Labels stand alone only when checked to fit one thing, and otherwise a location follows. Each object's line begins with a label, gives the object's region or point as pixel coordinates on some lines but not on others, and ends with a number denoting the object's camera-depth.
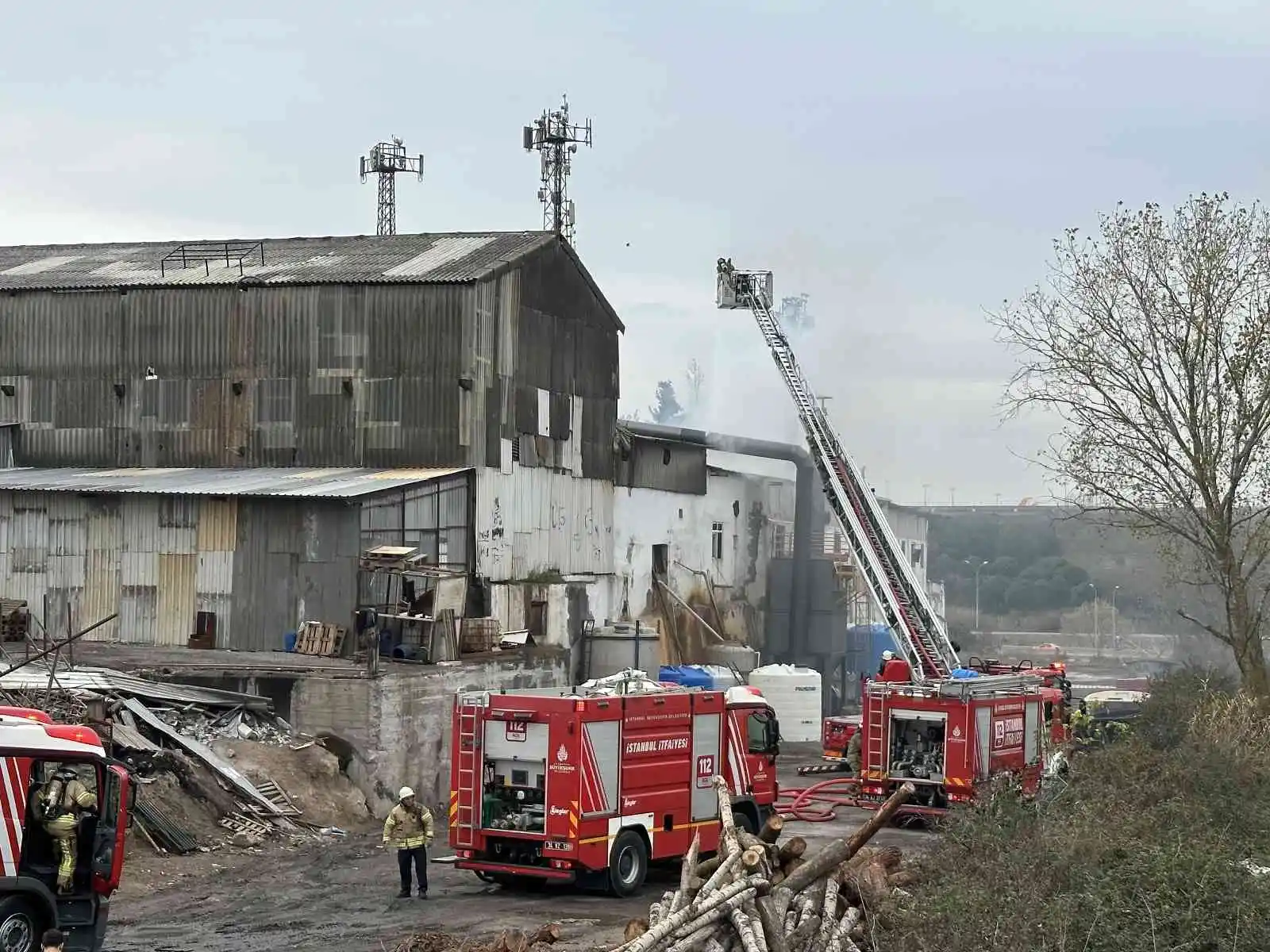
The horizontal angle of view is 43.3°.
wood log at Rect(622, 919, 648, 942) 15.30
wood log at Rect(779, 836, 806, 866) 17.14
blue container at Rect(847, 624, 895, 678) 56.12
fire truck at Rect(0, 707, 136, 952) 15.42
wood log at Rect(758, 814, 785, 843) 17.70
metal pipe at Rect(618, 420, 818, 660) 53.03
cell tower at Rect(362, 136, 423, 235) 68.12
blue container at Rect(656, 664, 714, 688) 40.69
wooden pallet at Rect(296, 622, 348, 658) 33.38
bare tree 31.44
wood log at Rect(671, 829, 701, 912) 14.51
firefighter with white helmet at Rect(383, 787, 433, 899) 20.62
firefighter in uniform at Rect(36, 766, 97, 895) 15.96
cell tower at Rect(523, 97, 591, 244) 64.56
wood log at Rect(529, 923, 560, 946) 16.38
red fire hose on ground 29.11
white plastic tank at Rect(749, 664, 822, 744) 44.75
